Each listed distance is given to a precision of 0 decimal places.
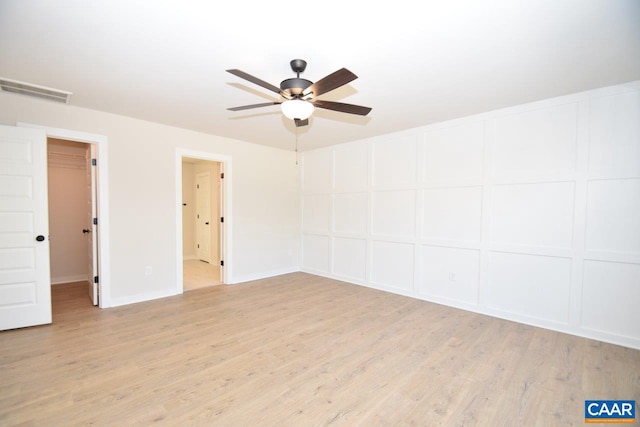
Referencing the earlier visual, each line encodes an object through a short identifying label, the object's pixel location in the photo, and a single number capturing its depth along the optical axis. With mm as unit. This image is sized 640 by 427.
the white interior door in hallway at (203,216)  6809
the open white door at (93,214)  3711
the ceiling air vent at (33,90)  2783
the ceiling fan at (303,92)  1948
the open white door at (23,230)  2955
